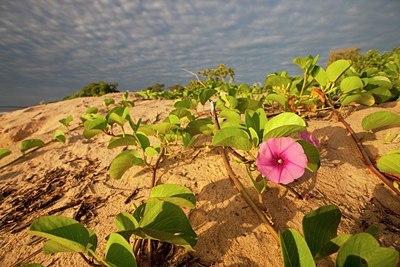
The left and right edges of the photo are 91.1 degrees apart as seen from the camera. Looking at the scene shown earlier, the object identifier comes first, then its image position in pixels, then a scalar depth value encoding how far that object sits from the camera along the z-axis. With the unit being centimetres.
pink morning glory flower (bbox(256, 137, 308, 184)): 22
